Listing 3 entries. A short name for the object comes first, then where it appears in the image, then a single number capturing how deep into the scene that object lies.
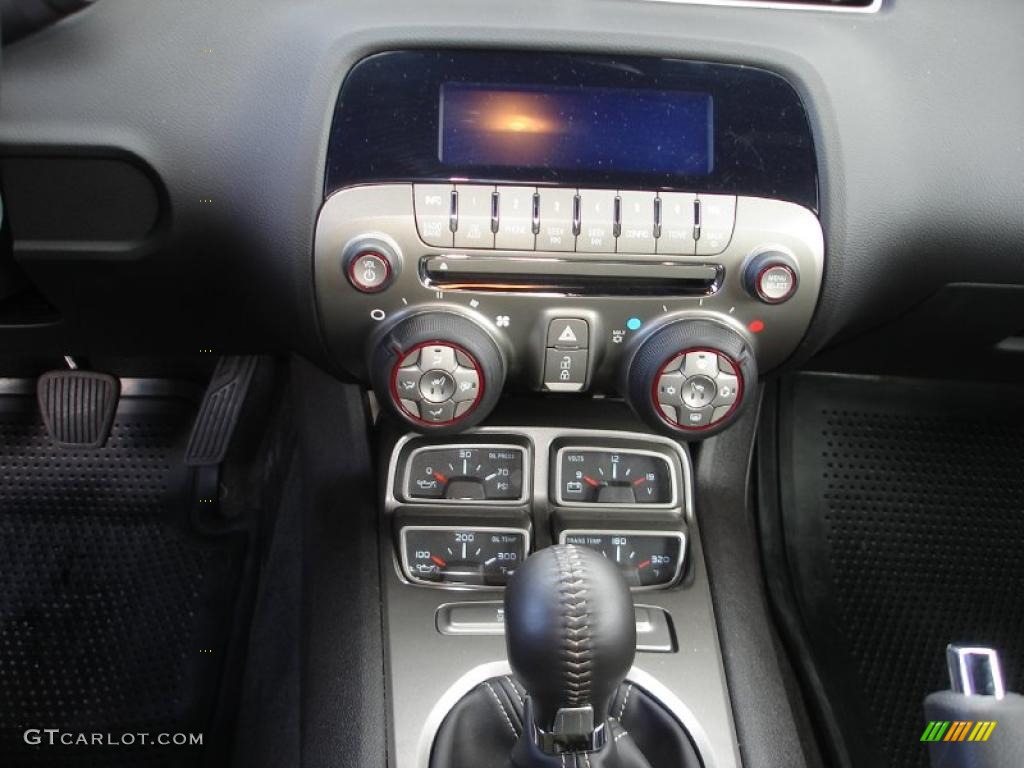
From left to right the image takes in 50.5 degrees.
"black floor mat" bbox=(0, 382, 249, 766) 1.40
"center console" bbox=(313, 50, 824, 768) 1.01
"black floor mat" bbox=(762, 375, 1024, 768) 1.36
